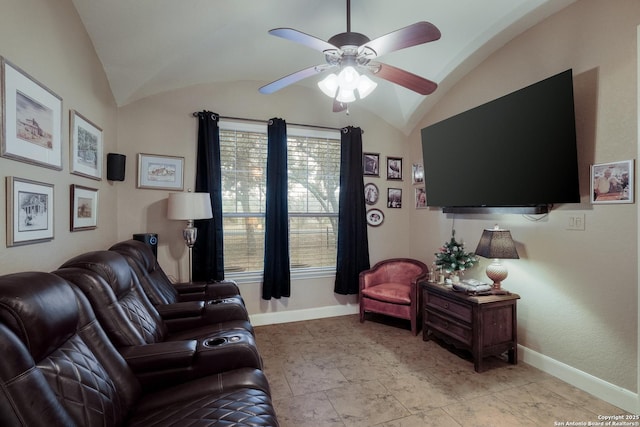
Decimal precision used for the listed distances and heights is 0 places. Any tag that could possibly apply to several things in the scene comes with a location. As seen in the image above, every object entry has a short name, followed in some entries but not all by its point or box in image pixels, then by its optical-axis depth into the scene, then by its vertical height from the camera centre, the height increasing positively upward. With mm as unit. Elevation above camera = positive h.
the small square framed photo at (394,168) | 4172 +643
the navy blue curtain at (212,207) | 3328 +71
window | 3578 +256
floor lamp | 2955 +94
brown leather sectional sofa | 928 -609
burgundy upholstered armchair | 3312 -867
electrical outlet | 2273 -63
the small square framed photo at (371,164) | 4035 +685
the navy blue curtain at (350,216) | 3844 -7
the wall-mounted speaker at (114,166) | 2811 +473
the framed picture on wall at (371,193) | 4051 +297
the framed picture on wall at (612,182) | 2008 +214
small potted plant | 2971 -440
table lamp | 2555 -298
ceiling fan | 1711 +1000
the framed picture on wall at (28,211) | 1481 +34
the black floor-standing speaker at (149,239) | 2988 -215
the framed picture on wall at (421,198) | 3898 +221
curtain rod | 3461 +1125
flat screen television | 2227 +533
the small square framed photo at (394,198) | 4172 +236
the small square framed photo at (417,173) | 3935 +546
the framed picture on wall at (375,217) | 4078 -24
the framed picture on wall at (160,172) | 3227 +486
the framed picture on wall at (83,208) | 2117 +73
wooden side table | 2514 -939
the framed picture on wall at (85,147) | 2104 +539
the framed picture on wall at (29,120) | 1441 +523
